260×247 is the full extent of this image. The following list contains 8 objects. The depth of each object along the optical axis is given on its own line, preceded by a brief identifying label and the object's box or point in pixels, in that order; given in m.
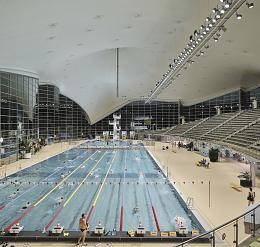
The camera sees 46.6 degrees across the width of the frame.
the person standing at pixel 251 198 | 9.82
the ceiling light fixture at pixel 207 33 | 10.52
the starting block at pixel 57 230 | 7.75
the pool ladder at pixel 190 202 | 10.24
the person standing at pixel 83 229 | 7.42
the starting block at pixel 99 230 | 7.74
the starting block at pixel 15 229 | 7.82
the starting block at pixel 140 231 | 7.64
